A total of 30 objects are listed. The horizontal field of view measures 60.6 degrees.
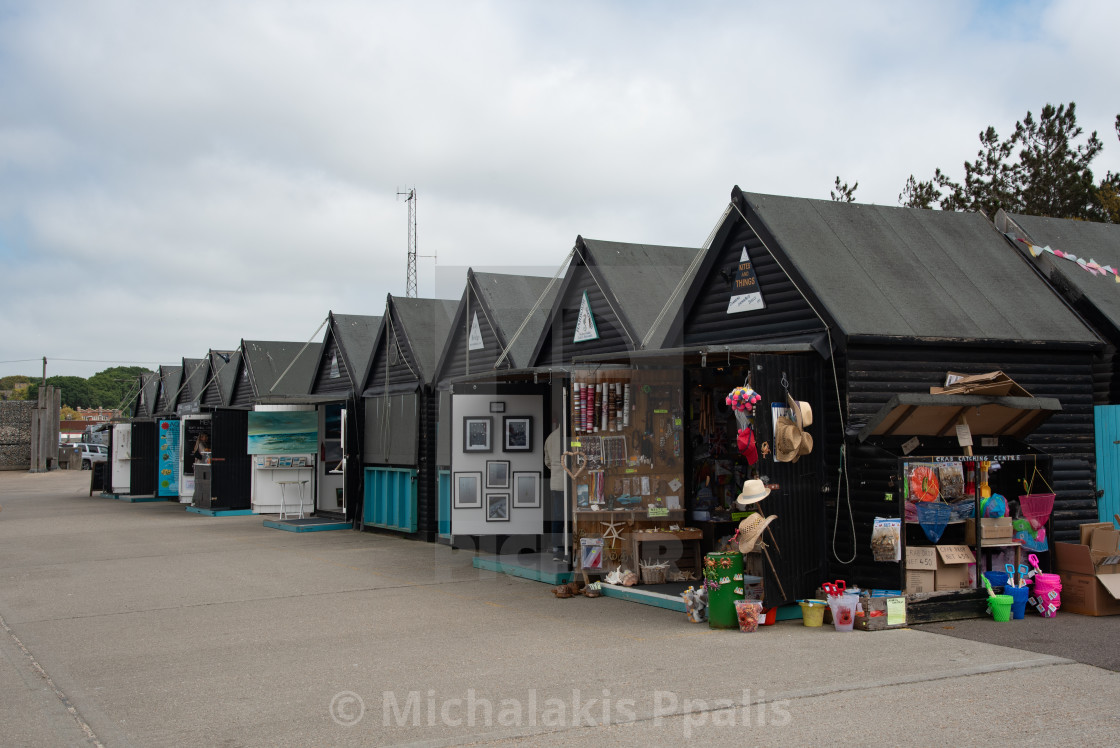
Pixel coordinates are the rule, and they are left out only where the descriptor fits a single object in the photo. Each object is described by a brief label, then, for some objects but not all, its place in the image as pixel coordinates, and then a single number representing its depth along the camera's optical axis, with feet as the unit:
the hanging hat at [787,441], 32.81
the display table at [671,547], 39.37
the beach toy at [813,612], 32.30
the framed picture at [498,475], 47.88
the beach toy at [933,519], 33.30
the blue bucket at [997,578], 33.60
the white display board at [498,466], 47.52
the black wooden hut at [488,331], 55.11
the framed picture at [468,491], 47.39
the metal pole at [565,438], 40.27
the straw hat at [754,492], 31.99
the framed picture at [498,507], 47.80
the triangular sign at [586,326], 49.12
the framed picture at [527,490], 48.34
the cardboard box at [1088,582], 33.35
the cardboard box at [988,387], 32.94
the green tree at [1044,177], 71.77
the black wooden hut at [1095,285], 38.55
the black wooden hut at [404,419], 61.36
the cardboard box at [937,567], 32.78
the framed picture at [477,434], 47.57
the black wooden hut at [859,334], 34.14
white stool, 74.43
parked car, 155.55
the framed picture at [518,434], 48.47
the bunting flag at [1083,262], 42.52
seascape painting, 75.10
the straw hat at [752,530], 32.04
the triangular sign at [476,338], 58.13
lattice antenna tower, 79.05
